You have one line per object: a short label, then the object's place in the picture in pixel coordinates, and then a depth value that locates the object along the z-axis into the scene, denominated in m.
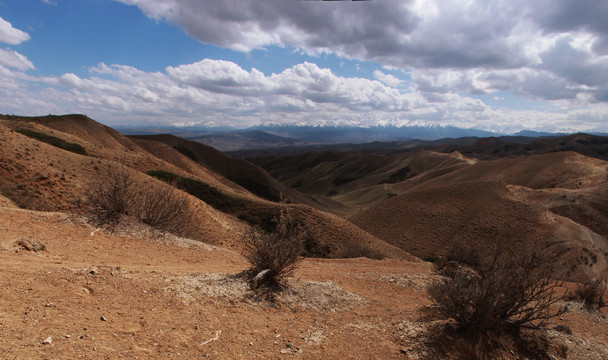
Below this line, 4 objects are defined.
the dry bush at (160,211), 10.82
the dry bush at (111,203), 9.87
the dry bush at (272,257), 6.77
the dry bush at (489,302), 5.08
